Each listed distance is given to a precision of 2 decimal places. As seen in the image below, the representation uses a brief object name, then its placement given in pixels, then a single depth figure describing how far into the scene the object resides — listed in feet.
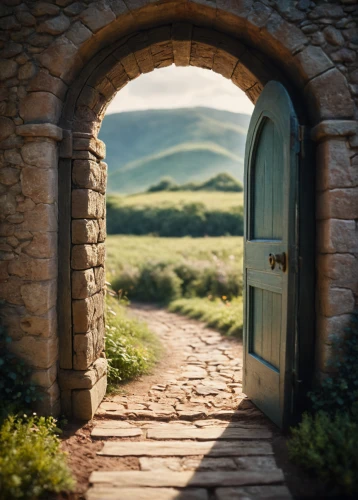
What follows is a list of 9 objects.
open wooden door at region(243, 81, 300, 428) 12.43
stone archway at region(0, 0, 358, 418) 12.78
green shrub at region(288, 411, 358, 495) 9.74
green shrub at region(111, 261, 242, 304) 35.29
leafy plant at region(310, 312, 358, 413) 12.10
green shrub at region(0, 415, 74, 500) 9.34
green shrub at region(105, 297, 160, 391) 17.54
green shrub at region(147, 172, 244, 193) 107.77
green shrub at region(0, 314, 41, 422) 12.45
